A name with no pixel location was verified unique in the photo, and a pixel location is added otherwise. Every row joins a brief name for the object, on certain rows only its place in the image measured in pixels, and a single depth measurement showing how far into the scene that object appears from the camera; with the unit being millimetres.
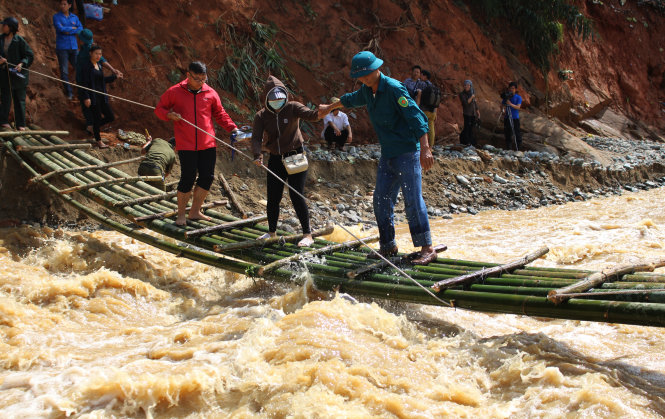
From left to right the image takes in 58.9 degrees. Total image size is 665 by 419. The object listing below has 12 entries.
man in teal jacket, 4293
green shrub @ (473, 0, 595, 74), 15398
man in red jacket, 5230
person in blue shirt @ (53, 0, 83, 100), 8445
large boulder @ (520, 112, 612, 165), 12375
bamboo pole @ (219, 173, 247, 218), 7629
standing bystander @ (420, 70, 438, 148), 10339
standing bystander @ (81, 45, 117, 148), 7840
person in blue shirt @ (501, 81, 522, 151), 12026
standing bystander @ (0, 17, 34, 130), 7332
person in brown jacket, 4969
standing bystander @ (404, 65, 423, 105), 10219
